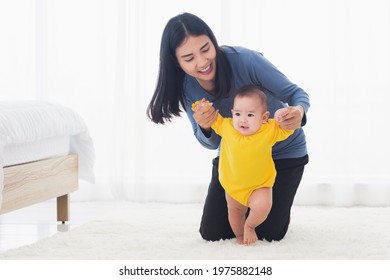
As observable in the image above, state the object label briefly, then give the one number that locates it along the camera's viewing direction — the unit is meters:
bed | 2.75
